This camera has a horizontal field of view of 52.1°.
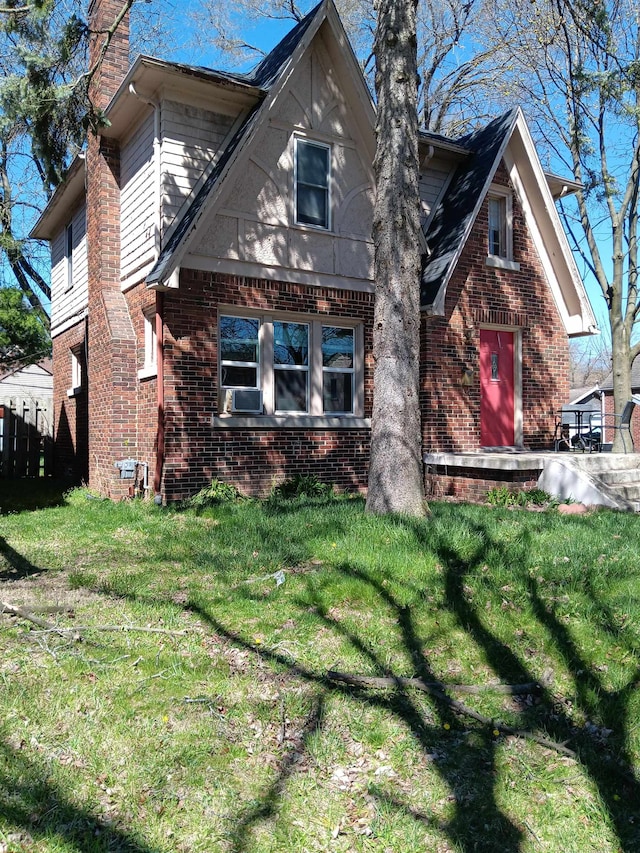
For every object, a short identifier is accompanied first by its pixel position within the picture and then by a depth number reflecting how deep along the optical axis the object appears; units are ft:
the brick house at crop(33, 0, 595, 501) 32.35
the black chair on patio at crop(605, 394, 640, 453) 38.98
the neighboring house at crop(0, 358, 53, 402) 119.24
